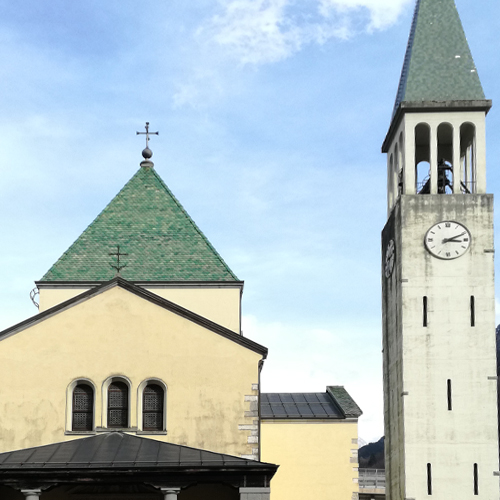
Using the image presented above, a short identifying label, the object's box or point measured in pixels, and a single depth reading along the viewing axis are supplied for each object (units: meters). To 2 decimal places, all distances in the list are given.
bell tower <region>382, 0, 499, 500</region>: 29.42
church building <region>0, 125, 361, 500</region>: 23.98
